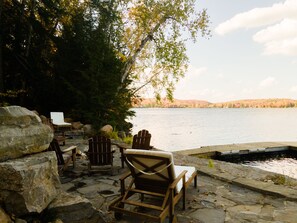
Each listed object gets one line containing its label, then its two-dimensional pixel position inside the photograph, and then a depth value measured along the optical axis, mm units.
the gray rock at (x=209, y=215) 3920
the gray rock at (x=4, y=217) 2704
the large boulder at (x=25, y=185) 2869
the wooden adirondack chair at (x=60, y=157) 5836
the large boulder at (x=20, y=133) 3043
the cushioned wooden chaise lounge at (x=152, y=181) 3617
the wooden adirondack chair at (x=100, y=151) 6215
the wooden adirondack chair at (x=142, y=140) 7453
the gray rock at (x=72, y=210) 3297
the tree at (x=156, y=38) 17953
